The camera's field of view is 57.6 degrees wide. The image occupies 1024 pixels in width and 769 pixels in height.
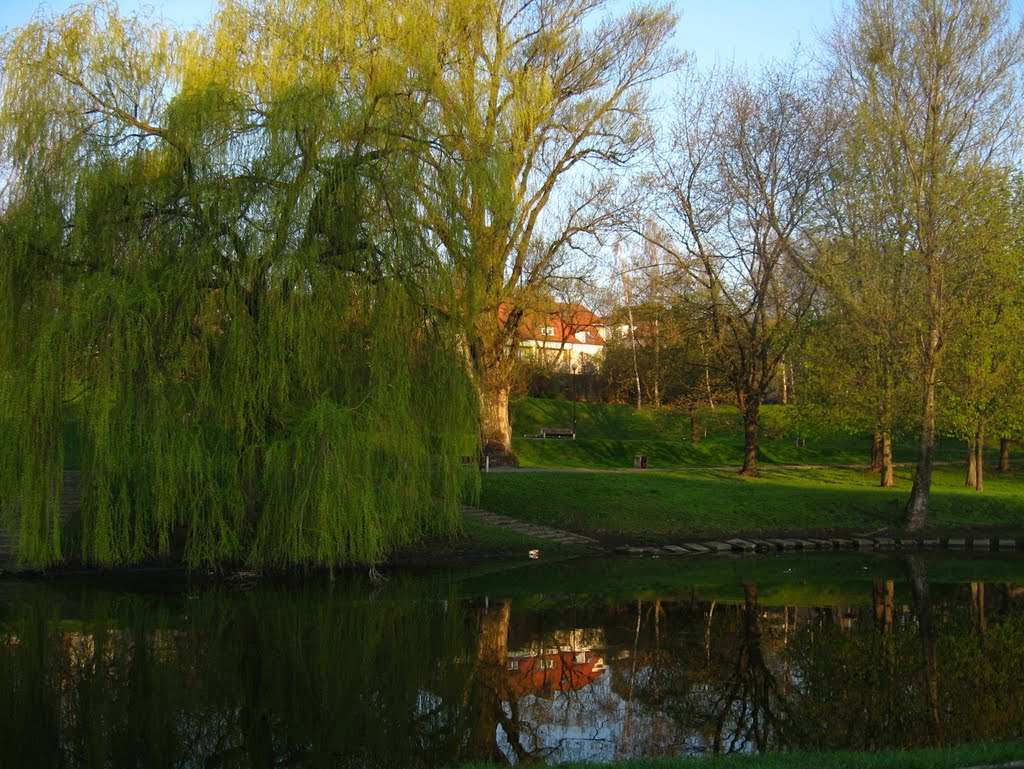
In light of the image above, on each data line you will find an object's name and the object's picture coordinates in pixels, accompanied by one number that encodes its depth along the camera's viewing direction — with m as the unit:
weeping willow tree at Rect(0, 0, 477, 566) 15.39
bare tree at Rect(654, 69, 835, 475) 29.75
